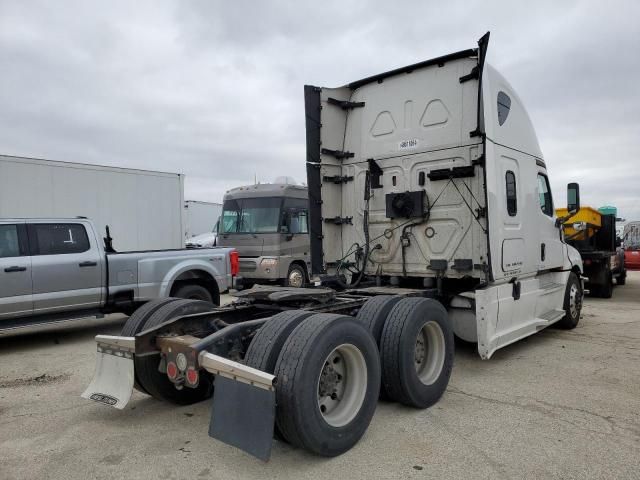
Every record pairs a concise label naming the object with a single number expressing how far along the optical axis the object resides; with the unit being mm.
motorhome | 12633
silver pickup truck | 6688
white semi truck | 3221
